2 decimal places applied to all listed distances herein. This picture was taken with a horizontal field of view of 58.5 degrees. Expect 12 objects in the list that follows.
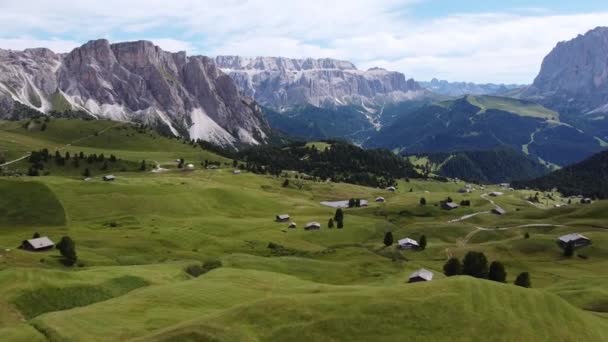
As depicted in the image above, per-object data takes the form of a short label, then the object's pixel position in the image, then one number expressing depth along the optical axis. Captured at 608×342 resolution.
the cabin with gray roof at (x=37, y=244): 126.94
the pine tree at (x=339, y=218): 193.43
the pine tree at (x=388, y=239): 166.00
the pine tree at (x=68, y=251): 117.19
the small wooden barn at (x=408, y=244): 162.68
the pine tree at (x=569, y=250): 152.12
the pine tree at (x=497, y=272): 118.75
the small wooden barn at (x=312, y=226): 190.12
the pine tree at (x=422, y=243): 162.12
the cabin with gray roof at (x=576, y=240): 157.88
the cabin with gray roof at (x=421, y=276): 108.88
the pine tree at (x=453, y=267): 125.25
